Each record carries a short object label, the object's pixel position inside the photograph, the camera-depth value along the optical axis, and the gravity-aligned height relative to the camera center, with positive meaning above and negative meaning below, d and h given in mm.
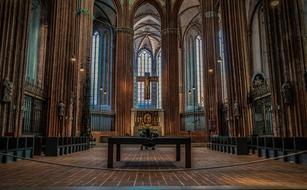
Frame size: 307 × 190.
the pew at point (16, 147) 8078 -634
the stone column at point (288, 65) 10586 +2604
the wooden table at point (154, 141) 6816 -378
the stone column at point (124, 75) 30172 +6313
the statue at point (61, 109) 16930 +1199
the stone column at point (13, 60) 11641 +3236
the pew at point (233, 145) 12391 -925
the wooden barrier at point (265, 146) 8336 -807
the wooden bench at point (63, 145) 11195 -839
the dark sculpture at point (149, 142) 7129 -403
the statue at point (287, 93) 10852 +1389
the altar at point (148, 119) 30609 +983
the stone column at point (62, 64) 17250 +4483
